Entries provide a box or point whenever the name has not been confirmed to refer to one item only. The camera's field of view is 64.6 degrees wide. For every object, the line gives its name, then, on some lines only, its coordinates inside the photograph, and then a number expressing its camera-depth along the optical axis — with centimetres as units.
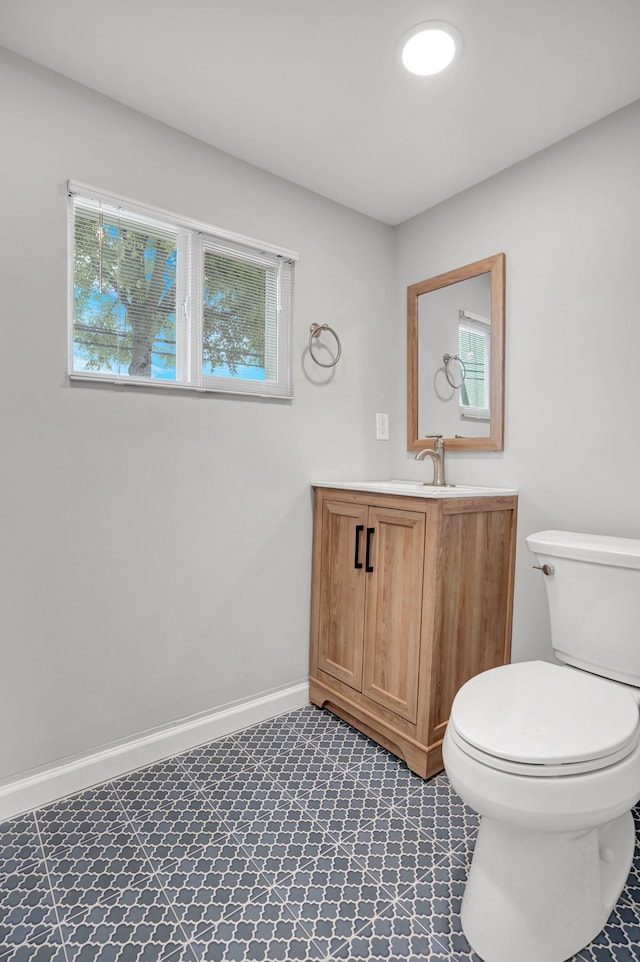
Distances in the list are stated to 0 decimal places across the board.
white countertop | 173
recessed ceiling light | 141
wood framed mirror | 209
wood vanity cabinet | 175
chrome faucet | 218
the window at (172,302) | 168
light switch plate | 253
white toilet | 105
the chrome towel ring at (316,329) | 224
